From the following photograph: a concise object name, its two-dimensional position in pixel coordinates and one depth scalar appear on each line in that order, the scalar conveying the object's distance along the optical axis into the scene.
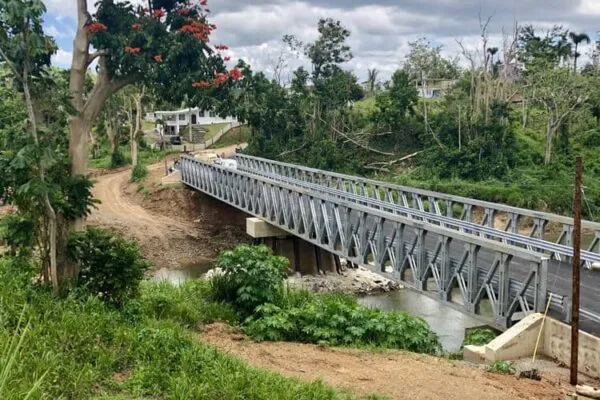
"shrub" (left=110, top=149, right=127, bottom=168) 45.38
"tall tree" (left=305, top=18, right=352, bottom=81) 45.19
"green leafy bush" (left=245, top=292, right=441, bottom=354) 9.59
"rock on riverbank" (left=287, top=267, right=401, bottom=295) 20.97
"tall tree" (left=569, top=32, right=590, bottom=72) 51.18
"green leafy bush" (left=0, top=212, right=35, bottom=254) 8.07
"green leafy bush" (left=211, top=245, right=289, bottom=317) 10.48
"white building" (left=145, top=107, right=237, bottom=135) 59.96
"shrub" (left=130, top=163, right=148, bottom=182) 37.62
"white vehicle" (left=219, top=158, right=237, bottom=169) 29.69
